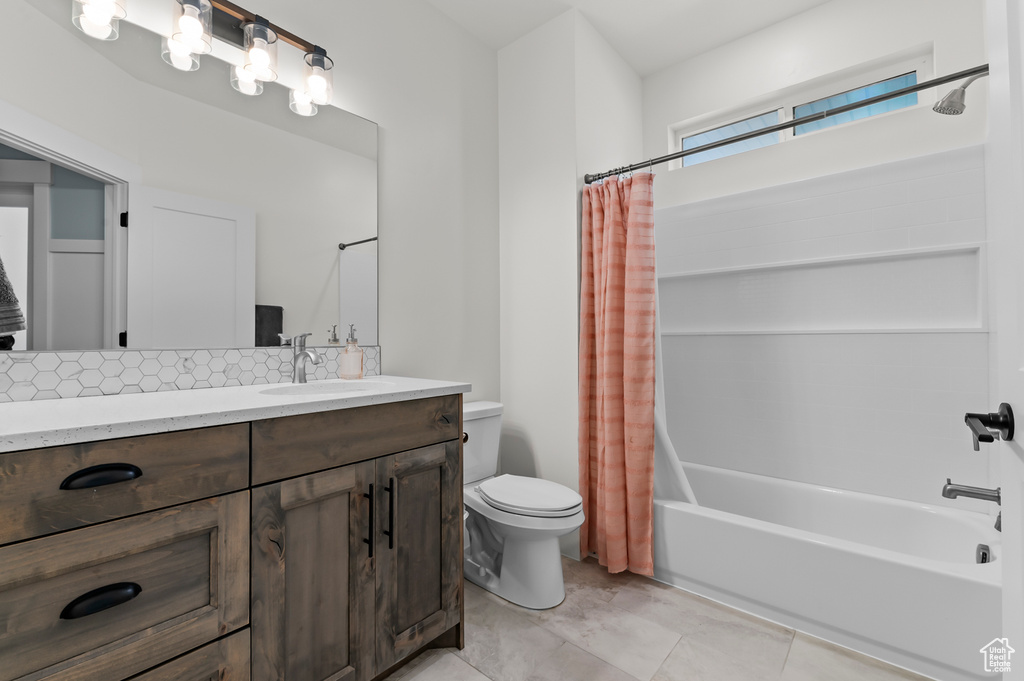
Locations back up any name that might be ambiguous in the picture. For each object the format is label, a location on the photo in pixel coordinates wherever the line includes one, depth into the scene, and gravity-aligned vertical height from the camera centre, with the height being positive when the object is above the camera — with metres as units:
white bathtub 1.38 -0.82
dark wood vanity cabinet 0.80 -0.45
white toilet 1.77 -0.70
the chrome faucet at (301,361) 1.63 -0.05
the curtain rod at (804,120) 1.51 +0.85
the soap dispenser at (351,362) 1.79 -0.06
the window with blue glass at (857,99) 2.24 +1.27
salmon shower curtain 2.03 -0.12
